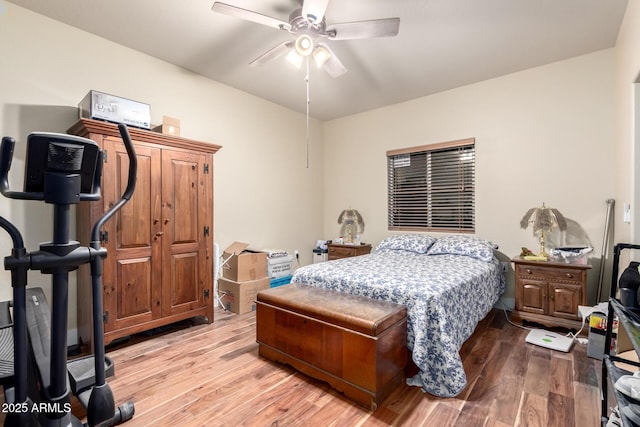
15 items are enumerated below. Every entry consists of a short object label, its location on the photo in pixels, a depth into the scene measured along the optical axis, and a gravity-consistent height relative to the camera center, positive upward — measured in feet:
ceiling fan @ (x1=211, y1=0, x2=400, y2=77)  6.79 +4.34
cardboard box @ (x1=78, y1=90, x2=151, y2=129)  8.19 +2.79
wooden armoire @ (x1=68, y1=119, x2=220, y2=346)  8.30 -0.70
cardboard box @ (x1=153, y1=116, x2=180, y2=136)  9.73 +2.65
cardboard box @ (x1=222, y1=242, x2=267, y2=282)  11.66 -2.07
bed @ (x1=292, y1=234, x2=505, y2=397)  6.57 -1.99
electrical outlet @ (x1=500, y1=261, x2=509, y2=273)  11.84 -2.16
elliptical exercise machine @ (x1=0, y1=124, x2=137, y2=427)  3.63 -0.60
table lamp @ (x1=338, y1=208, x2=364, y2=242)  16.17 -0.63
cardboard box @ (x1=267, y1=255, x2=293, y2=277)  13.05 -2.42
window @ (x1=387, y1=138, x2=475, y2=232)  13.01 +1.04
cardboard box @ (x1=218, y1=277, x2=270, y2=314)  11.57 -3.18
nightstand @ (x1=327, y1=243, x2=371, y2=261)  14.83 -1.96
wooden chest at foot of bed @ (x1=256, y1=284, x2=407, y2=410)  6.07 -2.81
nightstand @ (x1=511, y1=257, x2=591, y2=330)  9.45 -2.60
